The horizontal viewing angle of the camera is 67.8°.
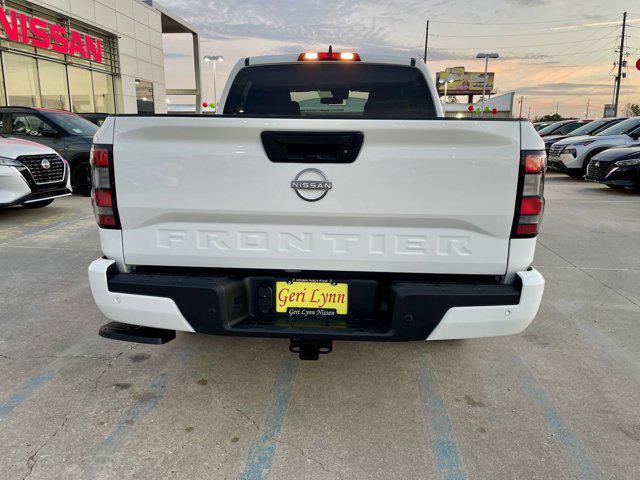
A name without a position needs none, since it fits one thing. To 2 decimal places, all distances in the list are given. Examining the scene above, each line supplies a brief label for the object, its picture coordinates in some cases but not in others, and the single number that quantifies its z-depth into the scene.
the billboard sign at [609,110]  40.92
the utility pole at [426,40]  52.50
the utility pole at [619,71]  42.52
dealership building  17.70
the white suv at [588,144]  13.01
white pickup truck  2.24
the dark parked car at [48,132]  9.82
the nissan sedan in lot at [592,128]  15.74
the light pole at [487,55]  38.97
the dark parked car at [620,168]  10.86
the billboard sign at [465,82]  81.44
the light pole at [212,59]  35.89
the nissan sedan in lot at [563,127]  20.59
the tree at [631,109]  68.17
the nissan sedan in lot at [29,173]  7.27
